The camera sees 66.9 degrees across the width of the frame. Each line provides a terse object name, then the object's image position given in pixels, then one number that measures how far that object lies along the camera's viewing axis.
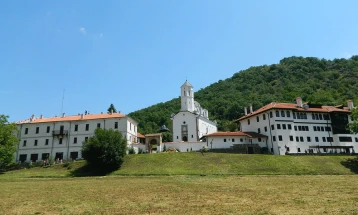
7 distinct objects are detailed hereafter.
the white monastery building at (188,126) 64.31
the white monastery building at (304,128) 52.81
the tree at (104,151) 42.12
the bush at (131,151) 52.38
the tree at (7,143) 46.38
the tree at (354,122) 48.41
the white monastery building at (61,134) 56.16
